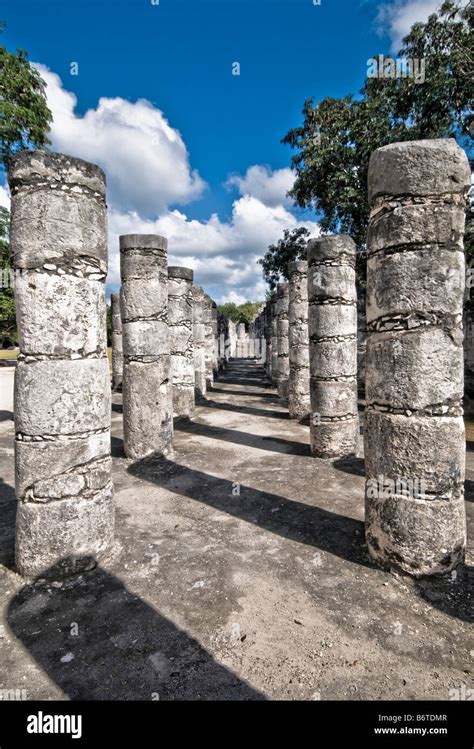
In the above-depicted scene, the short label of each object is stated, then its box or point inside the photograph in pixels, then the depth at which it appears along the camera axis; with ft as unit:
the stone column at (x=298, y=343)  36.52
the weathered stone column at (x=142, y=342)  24.49
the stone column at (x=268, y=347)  63.31
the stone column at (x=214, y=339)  66.58
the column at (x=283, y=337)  47.11
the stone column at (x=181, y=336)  35.63
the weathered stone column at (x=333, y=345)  24.95
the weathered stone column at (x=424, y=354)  12.30
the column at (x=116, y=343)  50.55
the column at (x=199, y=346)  47.03
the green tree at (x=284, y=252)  82.07
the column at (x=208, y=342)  55.62
